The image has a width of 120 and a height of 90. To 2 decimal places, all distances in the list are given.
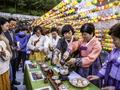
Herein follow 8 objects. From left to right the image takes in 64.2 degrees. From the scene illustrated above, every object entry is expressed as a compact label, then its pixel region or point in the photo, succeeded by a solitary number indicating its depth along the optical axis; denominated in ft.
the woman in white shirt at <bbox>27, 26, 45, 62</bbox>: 7.63
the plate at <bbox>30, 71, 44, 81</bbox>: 5.18
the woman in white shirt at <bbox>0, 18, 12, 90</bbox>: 5.25
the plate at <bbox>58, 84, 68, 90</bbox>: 4.32
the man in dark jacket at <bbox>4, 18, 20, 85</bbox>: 7.88
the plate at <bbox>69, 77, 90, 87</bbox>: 4.36
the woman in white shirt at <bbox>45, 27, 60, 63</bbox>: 7.90
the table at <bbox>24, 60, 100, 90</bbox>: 4.34
